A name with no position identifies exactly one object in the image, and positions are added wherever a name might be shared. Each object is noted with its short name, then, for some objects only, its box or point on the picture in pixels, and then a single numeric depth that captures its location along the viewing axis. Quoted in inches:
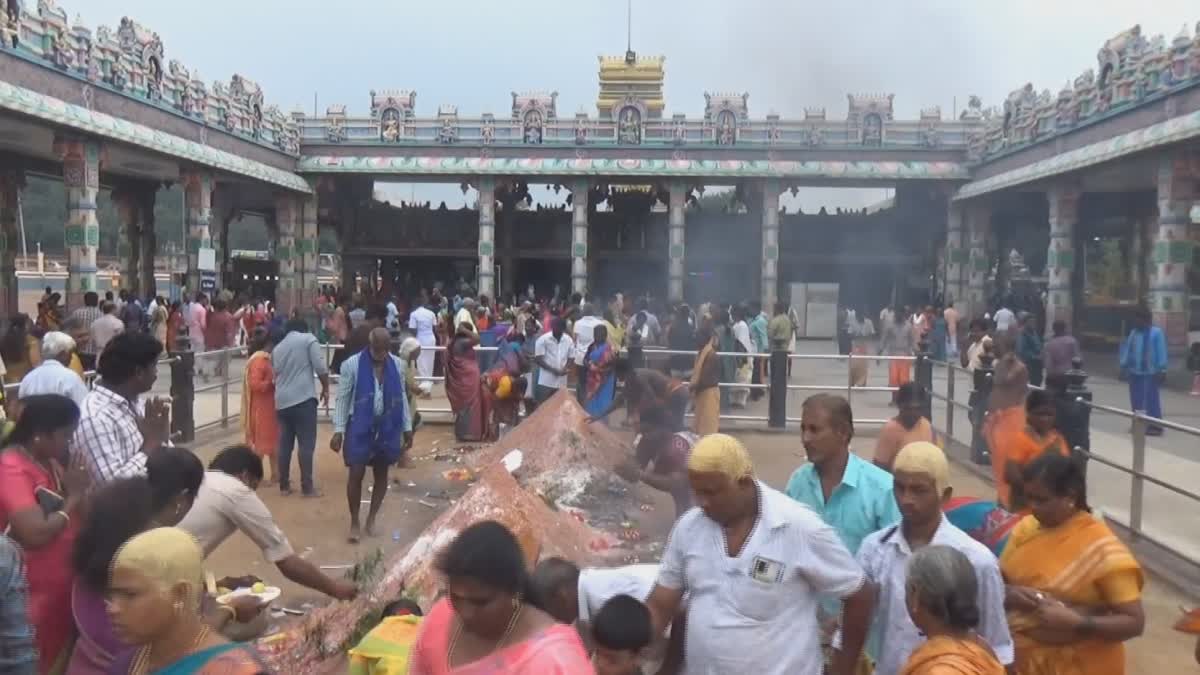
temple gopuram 619.5
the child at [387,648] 107.3
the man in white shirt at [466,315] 474.2
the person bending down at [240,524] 137.6
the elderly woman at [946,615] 90.8
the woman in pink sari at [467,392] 405.5
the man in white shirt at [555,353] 405.4
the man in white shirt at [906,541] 112.6
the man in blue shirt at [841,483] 130.6
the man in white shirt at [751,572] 103.3
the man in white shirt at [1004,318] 694.9
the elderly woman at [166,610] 79.7
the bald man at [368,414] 257.9
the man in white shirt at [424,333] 553.6
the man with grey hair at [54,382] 201.3
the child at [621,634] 109.7
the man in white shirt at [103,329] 477.4
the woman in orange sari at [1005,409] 222.2
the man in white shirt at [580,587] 124.5
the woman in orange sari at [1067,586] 112.3
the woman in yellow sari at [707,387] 348.5
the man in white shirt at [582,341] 402.3
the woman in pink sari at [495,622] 80.2
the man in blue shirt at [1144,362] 424.5
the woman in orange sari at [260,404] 319.6
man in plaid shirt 144.3
